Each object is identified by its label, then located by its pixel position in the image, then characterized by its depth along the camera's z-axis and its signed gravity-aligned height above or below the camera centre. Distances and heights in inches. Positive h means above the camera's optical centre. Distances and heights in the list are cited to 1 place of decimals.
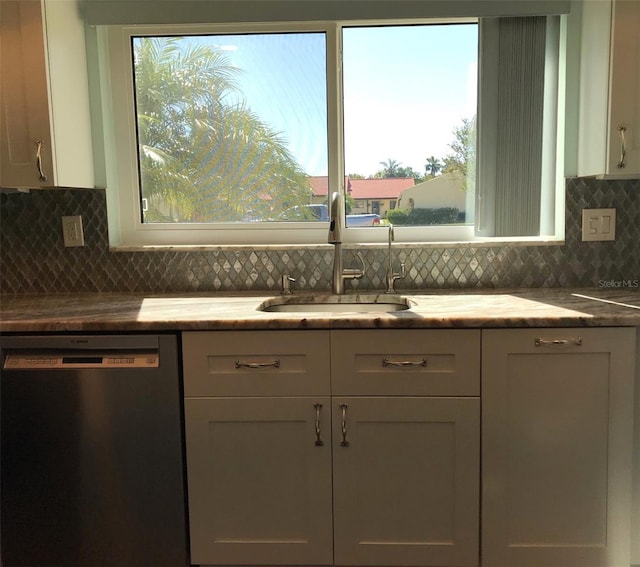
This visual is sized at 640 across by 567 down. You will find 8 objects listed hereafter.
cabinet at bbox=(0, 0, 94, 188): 71.9 +18.1
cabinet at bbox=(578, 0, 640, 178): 69.7 +17.1
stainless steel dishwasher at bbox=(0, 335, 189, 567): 64.7 -27.2
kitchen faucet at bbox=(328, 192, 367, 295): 79.3 -5.0
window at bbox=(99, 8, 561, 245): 86.5 +15.5
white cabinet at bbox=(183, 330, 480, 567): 63.8 -26.7
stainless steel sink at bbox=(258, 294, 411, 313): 81.7 -12.3
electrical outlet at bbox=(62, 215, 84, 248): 87.4 -0.6
